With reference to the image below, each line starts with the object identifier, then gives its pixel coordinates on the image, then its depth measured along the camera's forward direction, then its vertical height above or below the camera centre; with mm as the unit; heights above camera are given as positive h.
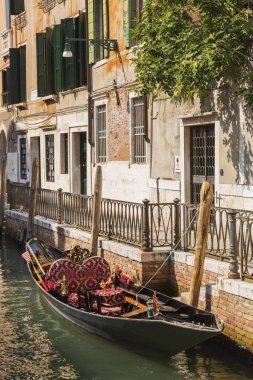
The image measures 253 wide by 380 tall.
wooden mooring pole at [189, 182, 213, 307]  8930 -930
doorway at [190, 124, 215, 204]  12266 +81
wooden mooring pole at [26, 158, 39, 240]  17422 -843
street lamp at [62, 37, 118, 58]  15844 +2549
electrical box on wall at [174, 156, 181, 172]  13117 -37
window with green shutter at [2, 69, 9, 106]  26500 +2759
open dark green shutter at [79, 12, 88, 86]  17984 +2726
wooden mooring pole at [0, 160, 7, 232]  20969 -804
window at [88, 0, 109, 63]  16438 +3088
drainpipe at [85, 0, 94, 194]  17859 +1394
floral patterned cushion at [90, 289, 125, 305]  9742 -1764
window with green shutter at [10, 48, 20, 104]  24062 +2960
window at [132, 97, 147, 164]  14906 +622
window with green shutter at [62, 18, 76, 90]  18281 +2535
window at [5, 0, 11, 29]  25562 +5164
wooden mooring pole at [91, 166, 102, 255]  12758 -840
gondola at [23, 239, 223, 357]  8133 -1869
